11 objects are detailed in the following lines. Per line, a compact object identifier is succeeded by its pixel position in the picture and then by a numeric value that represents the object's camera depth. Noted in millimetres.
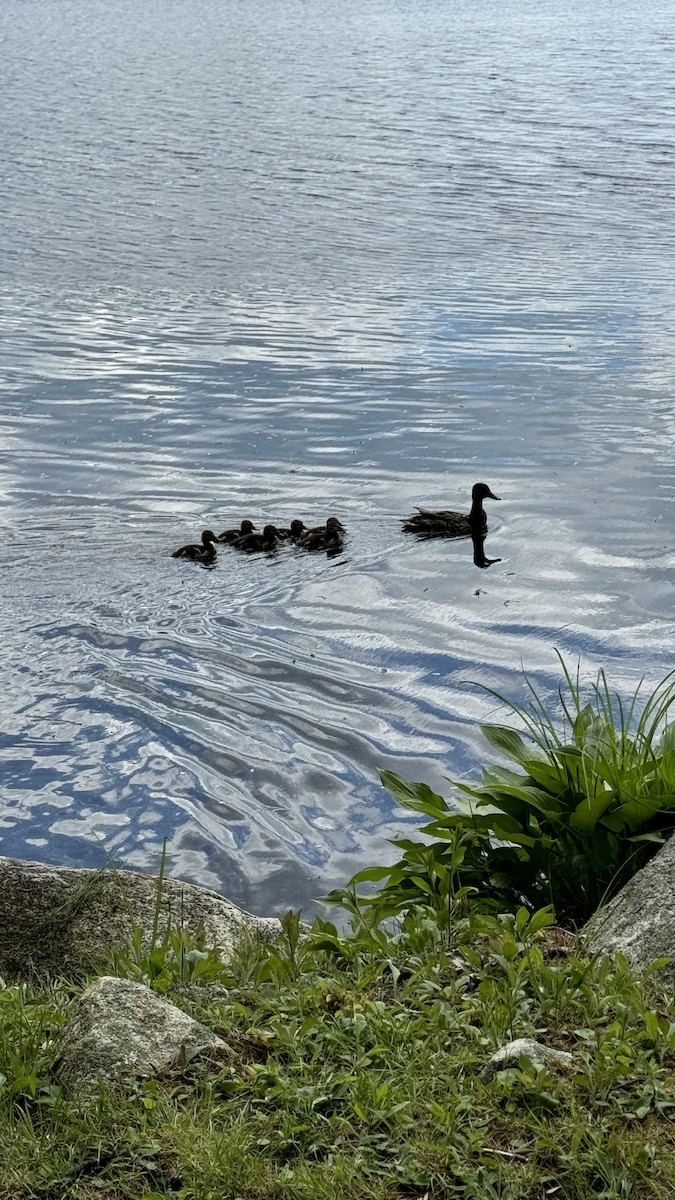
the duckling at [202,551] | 10375
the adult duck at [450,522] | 10672
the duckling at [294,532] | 10633
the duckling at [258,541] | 10477
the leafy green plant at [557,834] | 4969
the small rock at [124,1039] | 3643
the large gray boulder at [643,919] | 4320
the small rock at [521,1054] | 3576
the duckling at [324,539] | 10484
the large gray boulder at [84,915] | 4918
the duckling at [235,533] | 10586
